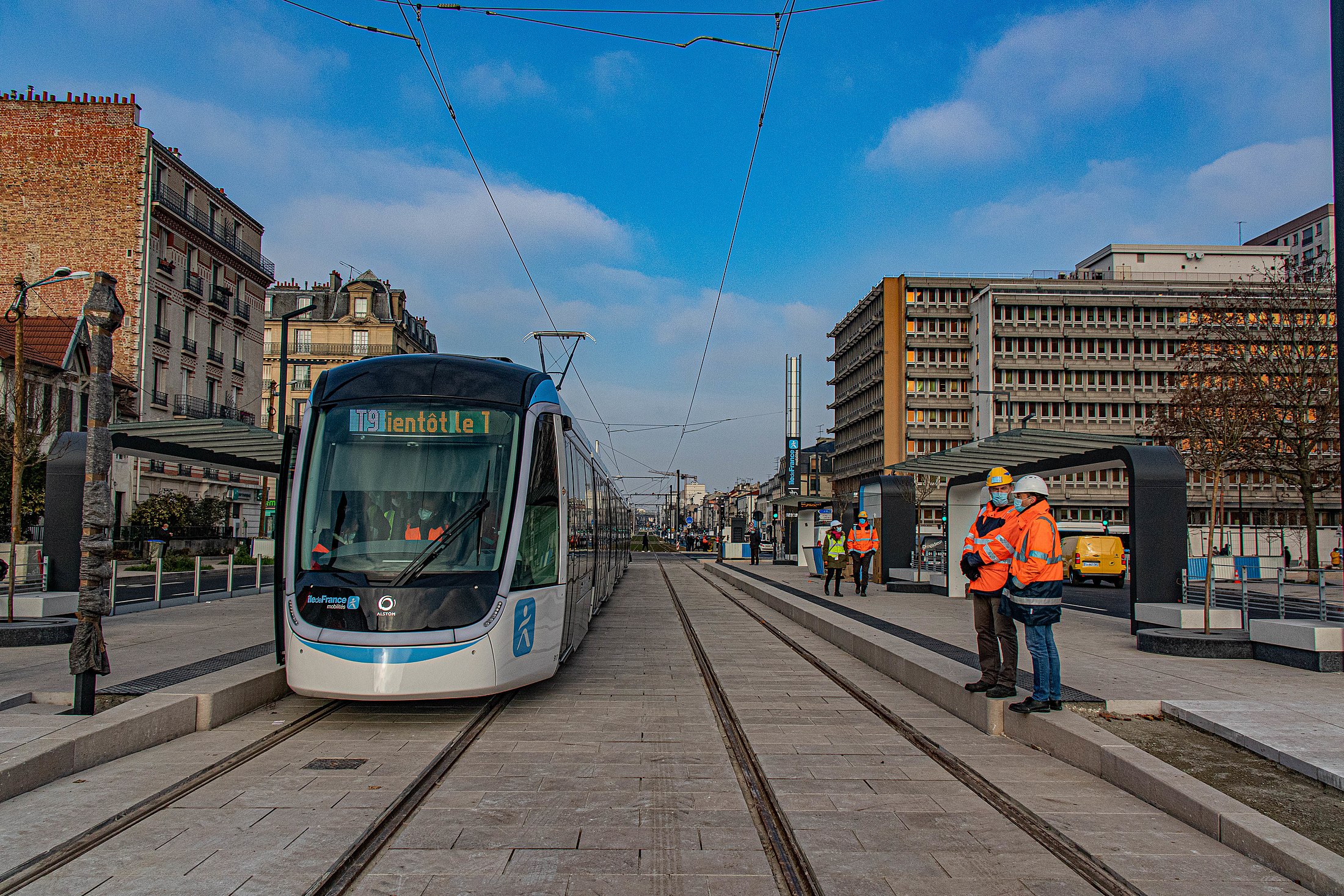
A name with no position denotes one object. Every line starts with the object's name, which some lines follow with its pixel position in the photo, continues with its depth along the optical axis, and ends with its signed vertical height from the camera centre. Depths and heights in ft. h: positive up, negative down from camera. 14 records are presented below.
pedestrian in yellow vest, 68.69 -2.67
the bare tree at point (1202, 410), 103.24 +12.17
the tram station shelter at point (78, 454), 48.65 +2.57
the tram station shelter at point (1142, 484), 44.68 +1.52
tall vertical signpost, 194.80 +19.03
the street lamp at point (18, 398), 42.38 +5.31
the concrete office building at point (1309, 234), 327.88 +98.46
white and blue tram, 24.23 -0.69
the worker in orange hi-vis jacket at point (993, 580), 24.14 -1.56
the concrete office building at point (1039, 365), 227.40 +35.53
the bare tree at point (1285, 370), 112.37 +17.38
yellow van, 104.27 -4.23
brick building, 135.64 +38.93
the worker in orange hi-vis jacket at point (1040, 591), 22.91 -1.72
